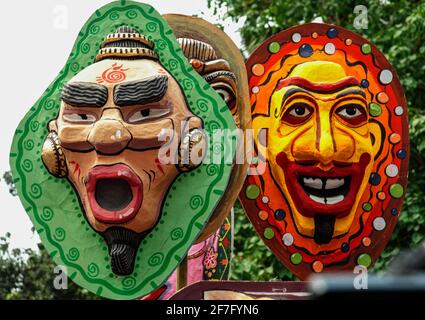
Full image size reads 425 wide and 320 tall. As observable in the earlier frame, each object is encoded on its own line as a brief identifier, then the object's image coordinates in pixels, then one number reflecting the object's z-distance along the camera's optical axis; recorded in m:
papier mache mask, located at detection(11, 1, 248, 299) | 5.97
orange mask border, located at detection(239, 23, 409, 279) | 7.02
